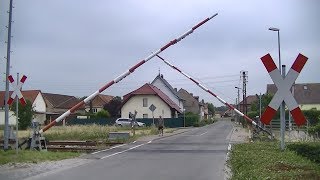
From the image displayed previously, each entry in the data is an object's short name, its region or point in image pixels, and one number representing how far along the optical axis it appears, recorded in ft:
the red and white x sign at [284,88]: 29.01
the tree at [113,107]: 280.92
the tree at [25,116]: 191.52
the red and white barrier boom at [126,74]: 78.54
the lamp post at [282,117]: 33.36
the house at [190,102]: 405.57
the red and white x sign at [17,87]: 56.24
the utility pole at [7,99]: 59.16
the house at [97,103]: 348.61
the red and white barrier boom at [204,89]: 82.28
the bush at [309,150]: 42.97
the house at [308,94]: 290.76
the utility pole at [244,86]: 210.63
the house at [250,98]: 544.13
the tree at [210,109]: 631.15
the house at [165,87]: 303.07
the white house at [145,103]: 250.16
